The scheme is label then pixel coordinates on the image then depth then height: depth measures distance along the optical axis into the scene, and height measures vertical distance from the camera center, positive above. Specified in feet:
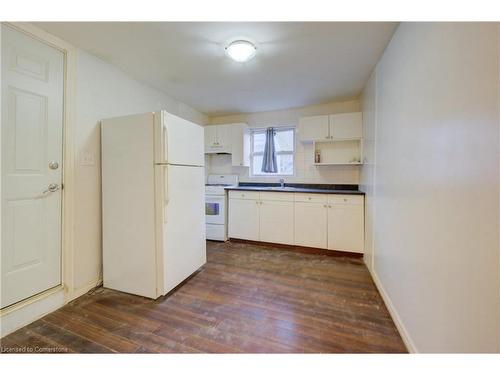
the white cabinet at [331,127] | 10.12 +2.94
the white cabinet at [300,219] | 9.30 -1.48
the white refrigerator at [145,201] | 6.16 -0.42
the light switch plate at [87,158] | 6.43 +0.89
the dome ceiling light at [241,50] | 5.94 +3.88
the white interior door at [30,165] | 4.95 +0.56
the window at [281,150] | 12.40 +2.18
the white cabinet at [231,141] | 12.14 +2.66
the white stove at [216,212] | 11.44 -1.31
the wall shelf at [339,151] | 10.68 +1.83
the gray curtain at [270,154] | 12.35 +1.91
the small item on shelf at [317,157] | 11.14 +1.59
